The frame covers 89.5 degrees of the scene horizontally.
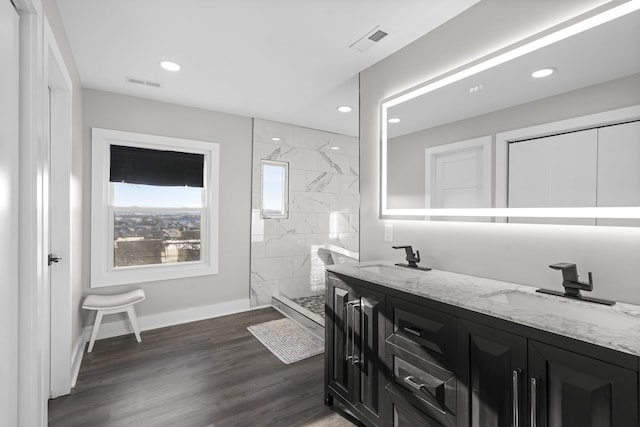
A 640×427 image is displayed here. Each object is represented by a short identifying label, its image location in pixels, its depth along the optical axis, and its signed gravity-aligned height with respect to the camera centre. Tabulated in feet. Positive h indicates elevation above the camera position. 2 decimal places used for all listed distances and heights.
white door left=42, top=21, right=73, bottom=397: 7.39 -0.73
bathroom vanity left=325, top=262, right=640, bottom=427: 3.23 -1.82
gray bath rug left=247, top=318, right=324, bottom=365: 9.49 -4.22
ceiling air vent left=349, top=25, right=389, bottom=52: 7.02 +3.90
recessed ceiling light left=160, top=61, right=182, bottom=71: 8.68 +3.92
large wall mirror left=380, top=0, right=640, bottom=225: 4.45 +1.38
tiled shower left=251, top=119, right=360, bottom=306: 13.73 -0.05
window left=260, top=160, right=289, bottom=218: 13.94 +0.93
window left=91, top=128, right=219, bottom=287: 10.68 +0.04
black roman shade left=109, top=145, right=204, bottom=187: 11.14 +1.53
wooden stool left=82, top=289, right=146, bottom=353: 9.45 -2.87
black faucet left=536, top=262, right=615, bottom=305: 4.43 -1.01
